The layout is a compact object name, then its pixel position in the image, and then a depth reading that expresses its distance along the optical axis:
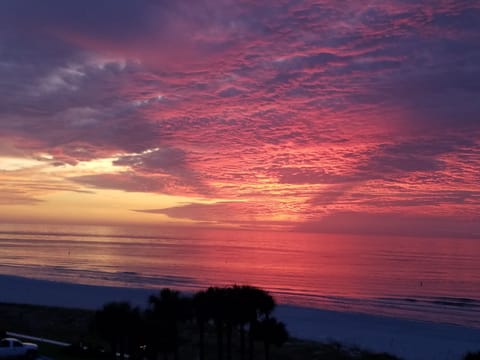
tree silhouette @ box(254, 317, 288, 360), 29.38
